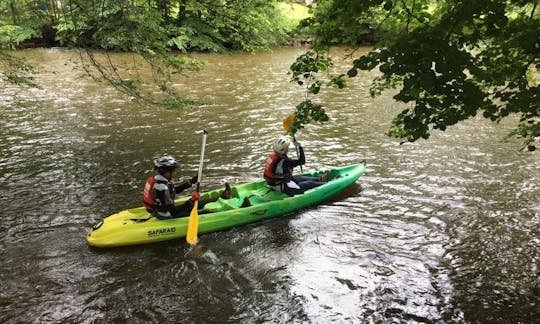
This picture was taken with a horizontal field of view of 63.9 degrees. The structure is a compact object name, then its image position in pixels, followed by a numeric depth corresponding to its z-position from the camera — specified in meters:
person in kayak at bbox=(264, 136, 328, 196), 8.36
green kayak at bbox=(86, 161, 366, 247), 7.11
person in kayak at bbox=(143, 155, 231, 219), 7.11
